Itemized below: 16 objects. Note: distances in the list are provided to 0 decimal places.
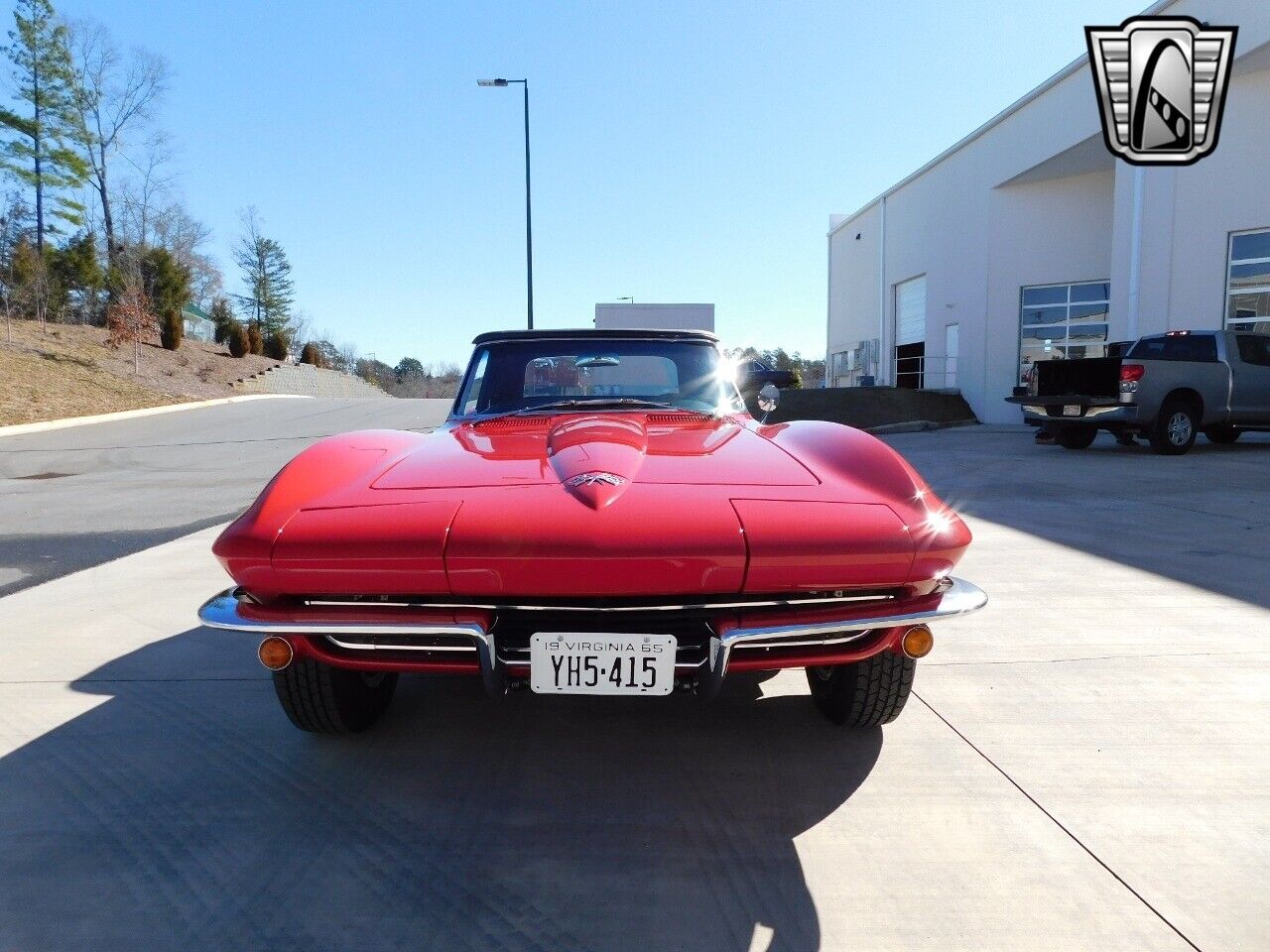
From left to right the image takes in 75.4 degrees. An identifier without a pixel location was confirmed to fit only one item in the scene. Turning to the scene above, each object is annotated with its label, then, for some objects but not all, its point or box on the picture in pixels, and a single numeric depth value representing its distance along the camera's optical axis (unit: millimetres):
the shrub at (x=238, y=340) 37500
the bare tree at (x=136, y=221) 36188
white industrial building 14203
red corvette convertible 1918
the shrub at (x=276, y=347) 43188
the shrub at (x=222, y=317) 41594
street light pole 19047
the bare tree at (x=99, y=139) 35906
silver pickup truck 10820
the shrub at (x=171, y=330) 33375
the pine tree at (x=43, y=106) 34844
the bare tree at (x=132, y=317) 28953
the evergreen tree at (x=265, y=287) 63500
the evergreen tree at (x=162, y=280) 35562
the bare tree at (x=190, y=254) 38031
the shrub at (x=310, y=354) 45844
